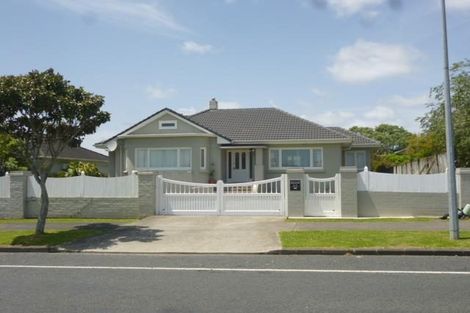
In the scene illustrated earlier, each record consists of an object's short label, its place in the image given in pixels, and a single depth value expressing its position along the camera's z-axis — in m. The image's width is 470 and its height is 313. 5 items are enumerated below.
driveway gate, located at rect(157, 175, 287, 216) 18.27
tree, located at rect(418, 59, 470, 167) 28.61
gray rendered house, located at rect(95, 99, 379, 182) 27.11
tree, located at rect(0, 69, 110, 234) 13.92
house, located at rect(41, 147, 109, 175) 41.26
